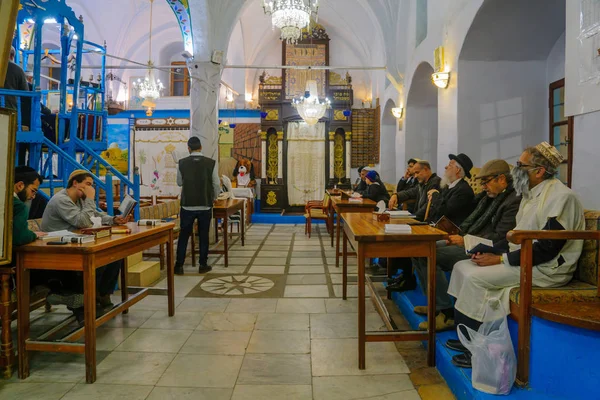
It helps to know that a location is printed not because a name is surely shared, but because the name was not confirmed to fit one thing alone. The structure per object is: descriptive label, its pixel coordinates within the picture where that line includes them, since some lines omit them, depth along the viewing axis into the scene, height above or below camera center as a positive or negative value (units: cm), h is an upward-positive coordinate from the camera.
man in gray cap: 292 -23
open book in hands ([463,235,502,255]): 247 -31
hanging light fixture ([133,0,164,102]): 1162 +308
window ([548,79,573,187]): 507 +96
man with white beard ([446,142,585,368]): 226 -33
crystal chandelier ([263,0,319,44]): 629 +282
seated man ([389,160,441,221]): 447 +16
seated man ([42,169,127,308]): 318 -16
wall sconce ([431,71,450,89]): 564 +165
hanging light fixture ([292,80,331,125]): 987 +219
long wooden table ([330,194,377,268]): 574 -16
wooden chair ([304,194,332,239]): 849 -35
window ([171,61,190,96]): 1464 +397
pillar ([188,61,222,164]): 730 +162
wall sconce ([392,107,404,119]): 888 +186
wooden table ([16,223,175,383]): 244 -51
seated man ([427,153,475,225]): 362 +0
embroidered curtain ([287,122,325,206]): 1301 +108
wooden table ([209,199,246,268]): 567 -24
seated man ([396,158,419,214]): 572 +21
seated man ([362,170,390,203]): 663 +8
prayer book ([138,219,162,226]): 345 -24
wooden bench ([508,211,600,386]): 200 -55
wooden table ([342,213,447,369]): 265 -39
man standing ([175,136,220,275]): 519 +2
